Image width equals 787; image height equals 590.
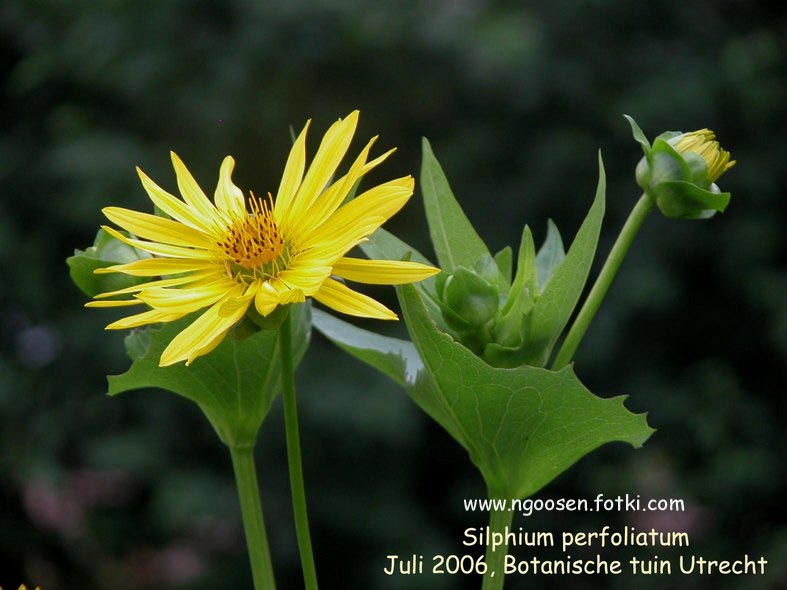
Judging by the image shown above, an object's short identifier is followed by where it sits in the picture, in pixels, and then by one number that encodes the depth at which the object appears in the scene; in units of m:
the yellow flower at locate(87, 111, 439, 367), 0.69
